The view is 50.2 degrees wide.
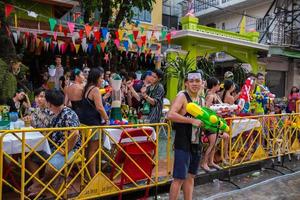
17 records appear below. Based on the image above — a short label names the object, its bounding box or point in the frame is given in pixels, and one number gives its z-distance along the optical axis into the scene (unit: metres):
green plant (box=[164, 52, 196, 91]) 10.63
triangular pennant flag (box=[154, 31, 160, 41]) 11.30
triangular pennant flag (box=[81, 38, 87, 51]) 10.38
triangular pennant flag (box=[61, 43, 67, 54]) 10.84
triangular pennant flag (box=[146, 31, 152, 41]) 11.15
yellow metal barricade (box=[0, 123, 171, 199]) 3.54
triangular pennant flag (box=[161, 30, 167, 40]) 11.28
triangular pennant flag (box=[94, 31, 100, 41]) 9.80
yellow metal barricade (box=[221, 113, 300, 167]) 5.46
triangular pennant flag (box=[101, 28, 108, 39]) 9.88
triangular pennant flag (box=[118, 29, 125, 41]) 10.73
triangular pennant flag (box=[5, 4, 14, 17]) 7.17
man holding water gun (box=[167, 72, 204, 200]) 3.55
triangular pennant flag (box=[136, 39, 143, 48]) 11.37
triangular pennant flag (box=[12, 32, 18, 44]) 9.24
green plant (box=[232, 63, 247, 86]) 12.68
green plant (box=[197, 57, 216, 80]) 11.84
